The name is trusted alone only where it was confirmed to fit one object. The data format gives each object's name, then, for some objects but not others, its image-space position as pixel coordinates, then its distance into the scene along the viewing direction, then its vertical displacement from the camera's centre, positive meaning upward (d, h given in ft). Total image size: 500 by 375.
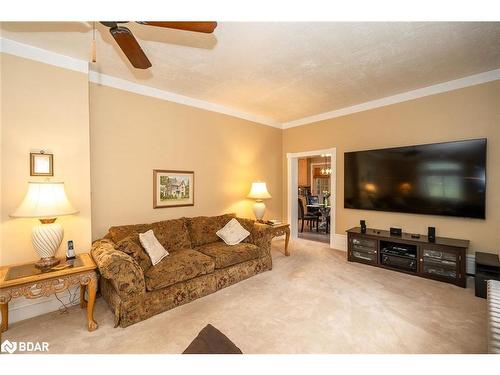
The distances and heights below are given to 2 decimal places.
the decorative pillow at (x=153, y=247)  8.43 -2.35
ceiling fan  4.47 +3.28
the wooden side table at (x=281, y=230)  12.73 -2.60
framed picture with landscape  11.24 -0.06
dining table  22.09 -2.51
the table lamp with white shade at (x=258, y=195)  14.34 -0.53
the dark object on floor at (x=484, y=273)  8.41 -3.29
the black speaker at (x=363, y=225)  12.58 -2.18
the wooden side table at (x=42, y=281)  5.92 -2.67
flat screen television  10.07 +0.42
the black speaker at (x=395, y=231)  11.78 -2.37
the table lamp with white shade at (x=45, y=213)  6.68 -0.78
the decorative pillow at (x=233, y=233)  11.24 -2.39
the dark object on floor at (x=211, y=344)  3.17 -2.33
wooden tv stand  9.66 -3.29
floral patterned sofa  6.95 -2.94
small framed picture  7.66 +0.80
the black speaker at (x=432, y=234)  10.49 -2.25
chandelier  27.43 +2.14
